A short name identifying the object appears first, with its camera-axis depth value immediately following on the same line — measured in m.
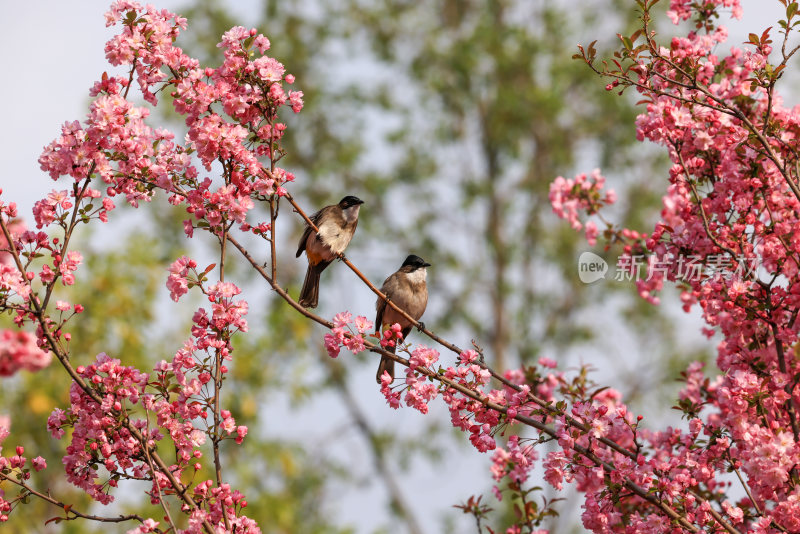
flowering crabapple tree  7.77
